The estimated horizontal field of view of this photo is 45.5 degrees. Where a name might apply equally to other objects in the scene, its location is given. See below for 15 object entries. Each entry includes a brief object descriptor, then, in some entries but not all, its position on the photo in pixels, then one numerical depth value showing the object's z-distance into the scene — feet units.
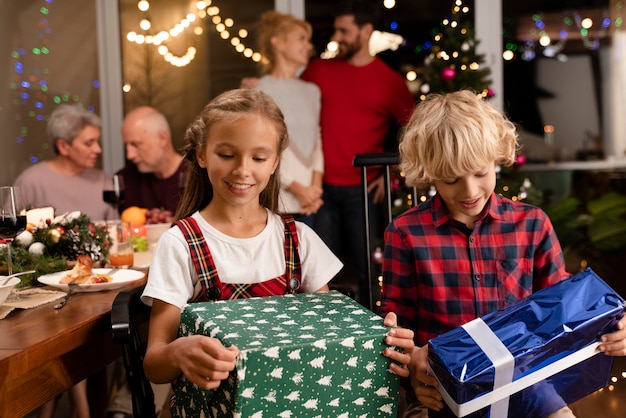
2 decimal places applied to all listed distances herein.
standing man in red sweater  12.42
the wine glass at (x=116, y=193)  8.61
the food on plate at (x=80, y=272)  6.19
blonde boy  5.34
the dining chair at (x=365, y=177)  6.68
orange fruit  8.69
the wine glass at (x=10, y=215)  5.70
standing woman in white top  11.92
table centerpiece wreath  6.59
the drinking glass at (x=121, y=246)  7.34
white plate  6.16
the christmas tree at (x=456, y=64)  12.81
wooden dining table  4.24
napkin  5.40
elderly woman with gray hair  11.46
